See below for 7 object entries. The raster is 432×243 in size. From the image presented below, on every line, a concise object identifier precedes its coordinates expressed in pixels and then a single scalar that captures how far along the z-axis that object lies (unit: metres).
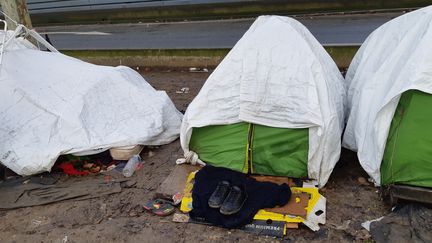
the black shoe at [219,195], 3.61
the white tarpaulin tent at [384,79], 3.49
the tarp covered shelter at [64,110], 4.55
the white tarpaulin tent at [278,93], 3.82
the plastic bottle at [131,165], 4.55
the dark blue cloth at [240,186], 3.53
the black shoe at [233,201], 3.52
